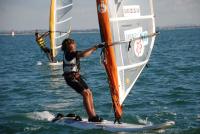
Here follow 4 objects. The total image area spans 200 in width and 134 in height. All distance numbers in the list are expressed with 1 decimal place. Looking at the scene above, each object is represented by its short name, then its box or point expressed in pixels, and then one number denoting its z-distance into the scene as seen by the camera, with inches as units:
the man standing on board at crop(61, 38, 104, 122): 719.7
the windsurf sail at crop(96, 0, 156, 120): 716.0
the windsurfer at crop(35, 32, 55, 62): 1896.2
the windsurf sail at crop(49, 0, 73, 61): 2121.1
